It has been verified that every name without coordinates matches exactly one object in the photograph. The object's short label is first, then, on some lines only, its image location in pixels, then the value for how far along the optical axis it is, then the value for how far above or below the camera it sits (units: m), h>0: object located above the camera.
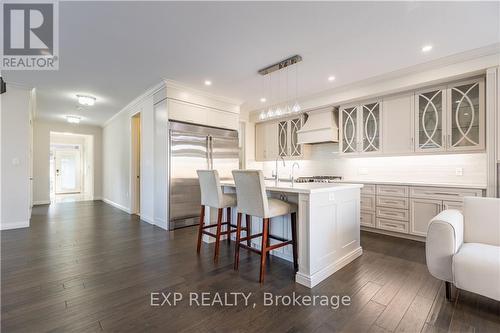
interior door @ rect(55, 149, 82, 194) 9.85 -0.22
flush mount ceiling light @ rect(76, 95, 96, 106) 4.59 +1.35
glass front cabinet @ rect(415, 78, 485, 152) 3.15 +0.69
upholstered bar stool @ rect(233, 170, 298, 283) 2.24 -0.41
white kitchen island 2.17 -0.67
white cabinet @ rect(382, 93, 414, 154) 3.72 +0.69
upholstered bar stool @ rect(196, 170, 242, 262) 2.79 -0.39
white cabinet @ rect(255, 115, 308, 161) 5.37 +0.66
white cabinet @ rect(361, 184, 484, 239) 3.21 -0.61
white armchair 1.67 -0.68
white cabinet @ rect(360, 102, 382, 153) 4.08 +0.69
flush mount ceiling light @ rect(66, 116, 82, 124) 6.18 +1.30
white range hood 4.56 +0.77
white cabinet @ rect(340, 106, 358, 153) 4.36 +0.70
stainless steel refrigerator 4.16 +0.10
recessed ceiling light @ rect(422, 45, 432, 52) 2.81 +1.45
